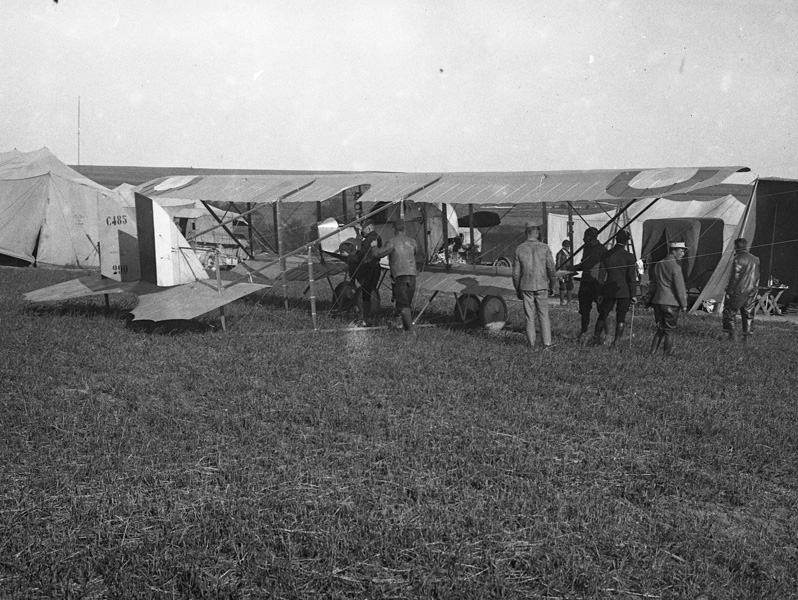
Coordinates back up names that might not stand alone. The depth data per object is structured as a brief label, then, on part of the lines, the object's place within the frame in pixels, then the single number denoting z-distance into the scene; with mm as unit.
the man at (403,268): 12375
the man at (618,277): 11609
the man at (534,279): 11188
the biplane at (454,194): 11742
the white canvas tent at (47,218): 26938
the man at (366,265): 13727
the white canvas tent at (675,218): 21297
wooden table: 18475
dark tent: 19109
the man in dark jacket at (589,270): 12117
